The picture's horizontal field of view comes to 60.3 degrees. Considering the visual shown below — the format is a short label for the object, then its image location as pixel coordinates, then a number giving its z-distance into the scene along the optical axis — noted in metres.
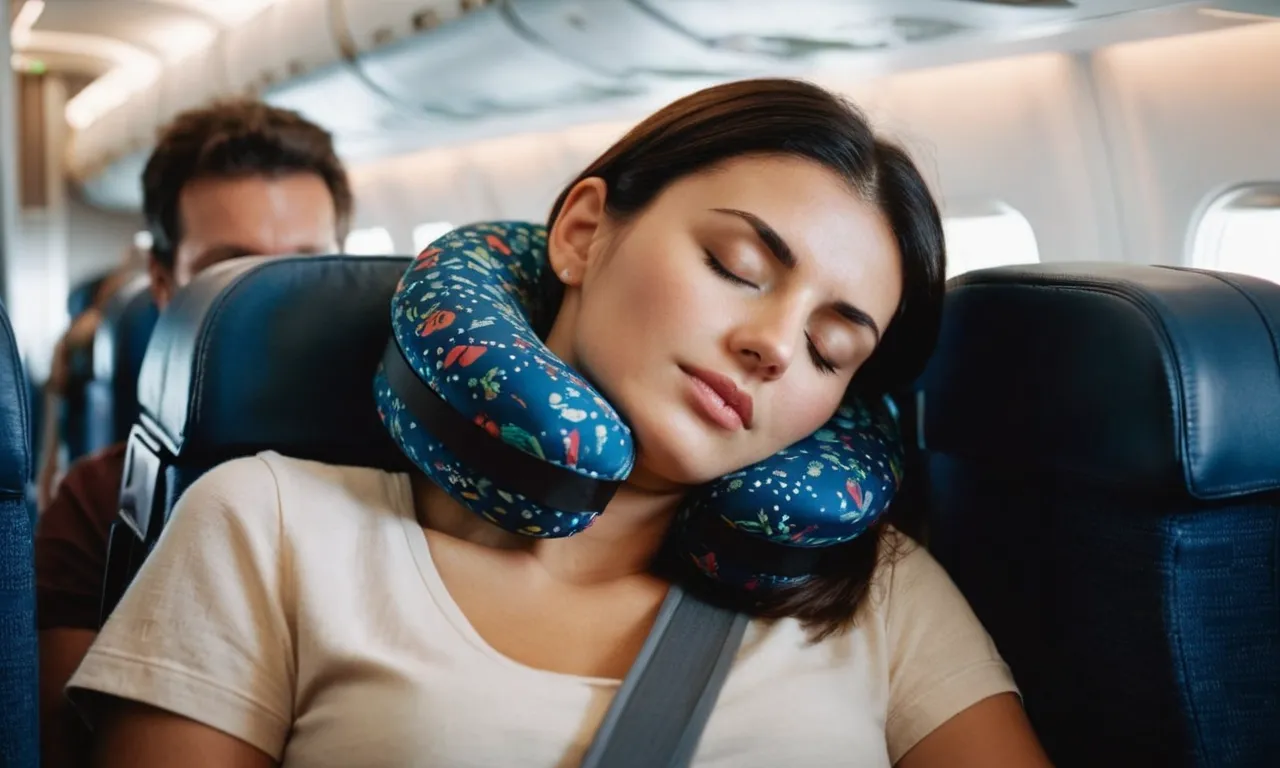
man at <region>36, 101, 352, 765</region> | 2.06
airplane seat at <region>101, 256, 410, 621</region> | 1.57
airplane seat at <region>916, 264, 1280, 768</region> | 1.25
